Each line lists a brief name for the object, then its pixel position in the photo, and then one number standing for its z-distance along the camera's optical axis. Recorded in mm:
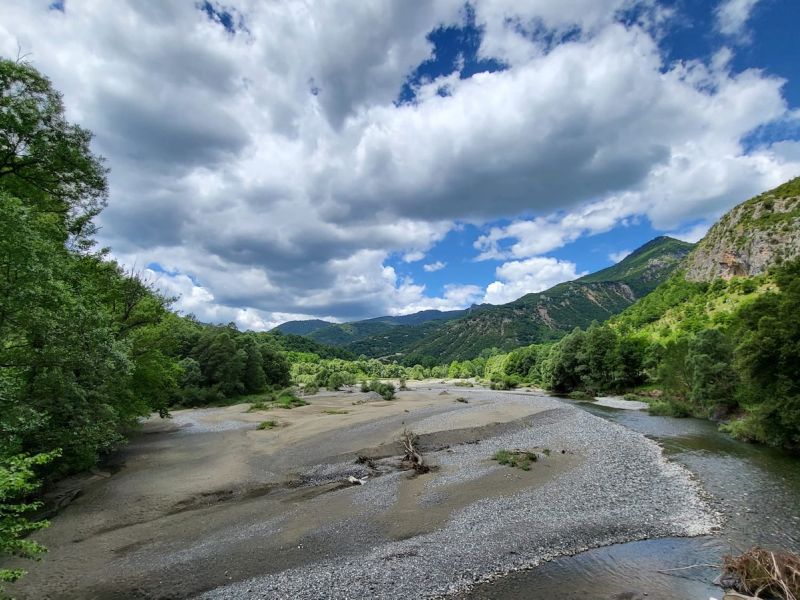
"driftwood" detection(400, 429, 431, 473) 26423
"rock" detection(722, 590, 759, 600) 11203
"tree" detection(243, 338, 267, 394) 84862
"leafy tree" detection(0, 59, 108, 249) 15289
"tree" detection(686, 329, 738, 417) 45656
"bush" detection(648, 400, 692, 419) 50750
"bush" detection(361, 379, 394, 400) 83981
